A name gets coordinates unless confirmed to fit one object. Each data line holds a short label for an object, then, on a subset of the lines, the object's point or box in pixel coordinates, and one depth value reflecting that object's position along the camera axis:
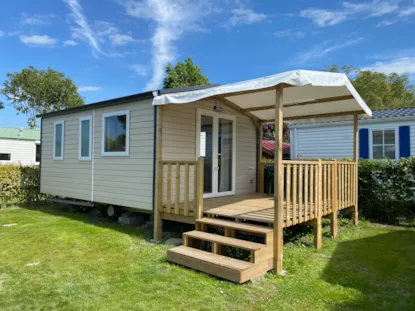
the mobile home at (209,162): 3.69
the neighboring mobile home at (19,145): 20.75
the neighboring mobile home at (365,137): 9.46
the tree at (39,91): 25.38
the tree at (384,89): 23.59
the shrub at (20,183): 8.73
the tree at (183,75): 21.61
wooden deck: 4.14
